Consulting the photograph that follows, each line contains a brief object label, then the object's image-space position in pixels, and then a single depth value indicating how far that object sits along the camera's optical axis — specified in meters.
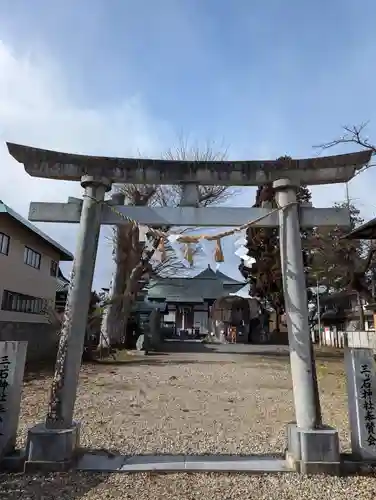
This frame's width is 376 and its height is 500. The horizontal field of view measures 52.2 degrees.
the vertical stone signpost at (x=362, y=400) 4.96
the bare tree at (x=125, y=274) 20.25
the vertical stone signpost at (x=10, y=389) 4.98
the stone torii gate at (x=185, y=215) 5.07
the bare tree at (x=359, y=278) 17.98
